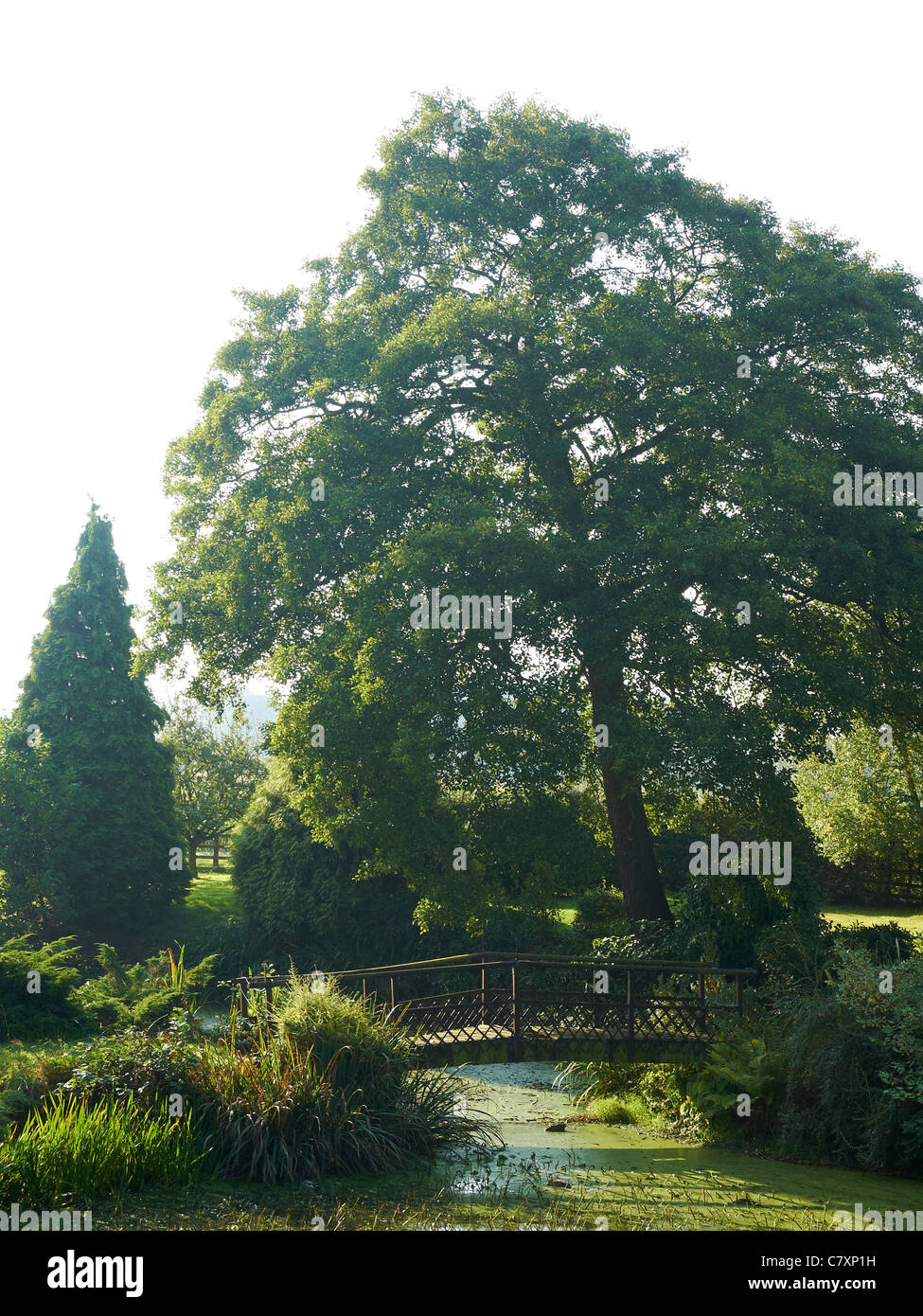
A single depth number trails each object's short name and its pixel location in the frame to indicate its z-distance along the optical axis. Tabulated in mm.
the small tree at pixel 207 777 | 42062
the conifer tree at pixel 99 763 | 29453
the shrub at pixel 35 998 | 17625
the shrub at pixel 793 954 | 15742
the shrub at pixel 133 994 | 16406
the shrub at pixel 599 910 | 24250
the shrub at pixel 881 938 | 17406
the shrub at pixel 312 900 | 25578
